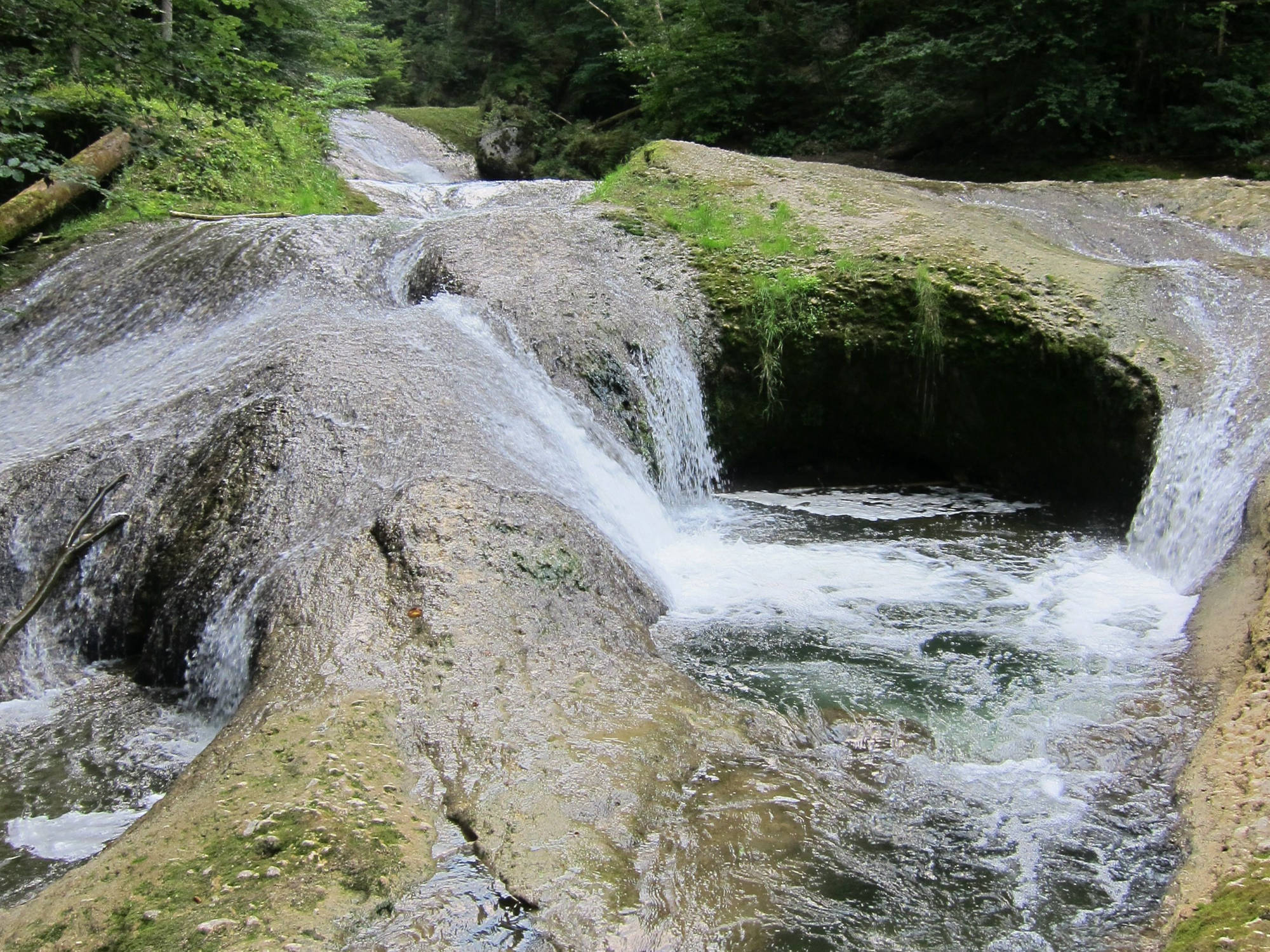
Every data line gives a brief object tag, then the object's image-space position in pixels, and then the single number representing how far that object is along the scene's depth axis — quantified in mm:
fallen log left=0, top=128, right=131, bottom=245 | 9352
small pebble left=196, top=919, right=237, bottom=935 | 2609
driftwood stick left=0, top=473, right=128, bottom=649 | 4902
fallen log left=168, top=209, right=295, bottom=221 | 9892
